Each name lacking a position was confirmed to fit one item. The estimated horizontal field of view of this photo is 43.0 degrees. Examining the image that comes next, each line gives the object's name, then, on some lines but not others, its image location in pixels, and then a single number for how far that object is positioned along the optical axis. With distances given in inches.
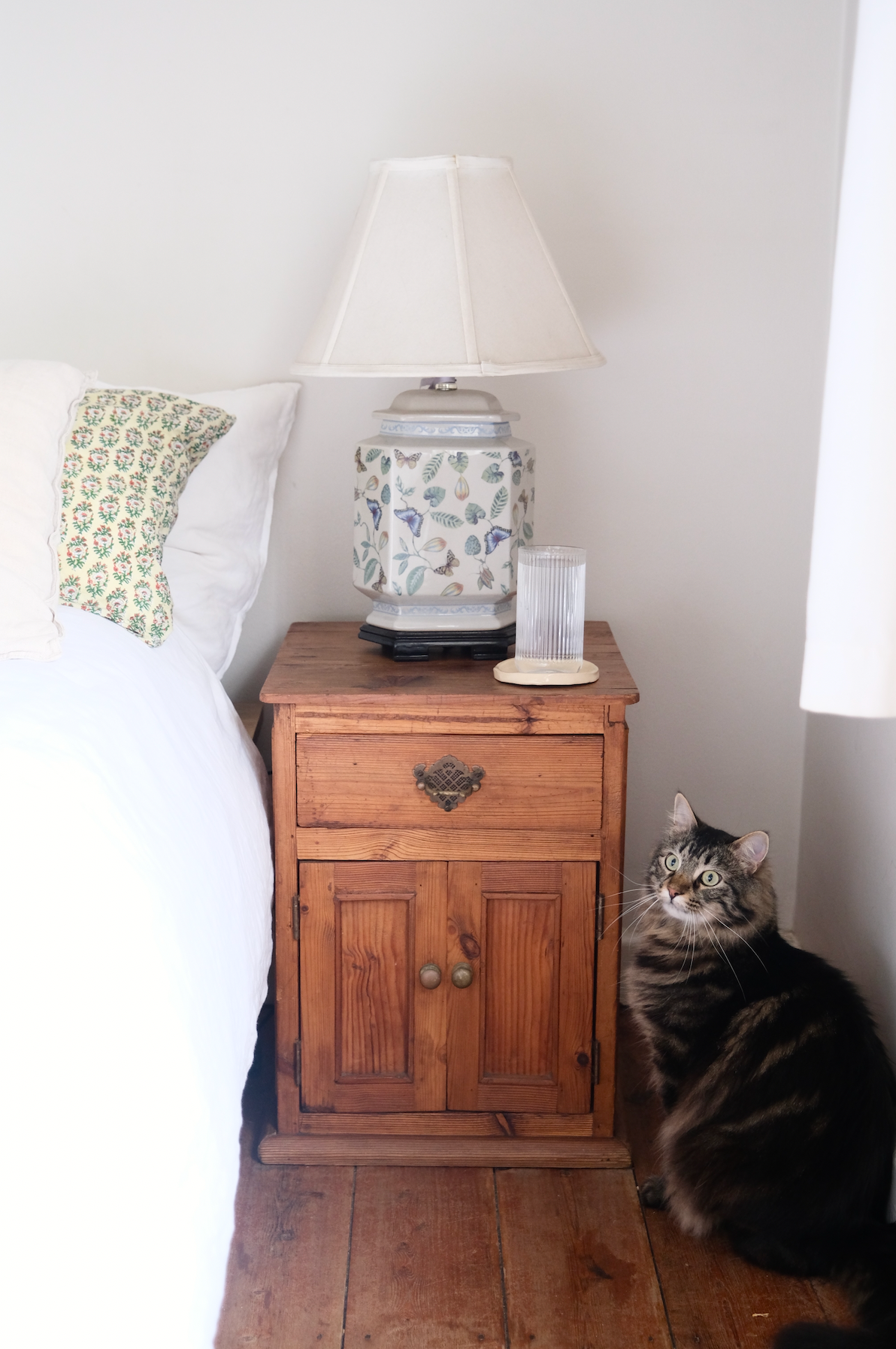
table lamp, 54.2
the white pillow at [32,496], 46.6
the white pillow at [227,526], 63.0
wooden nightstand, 56.2
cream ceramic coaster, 56.5
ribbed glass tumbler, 57.1
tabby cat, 48.3
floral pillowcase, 51.6
